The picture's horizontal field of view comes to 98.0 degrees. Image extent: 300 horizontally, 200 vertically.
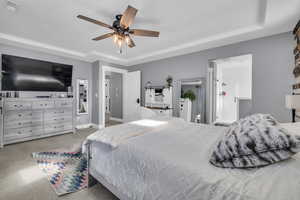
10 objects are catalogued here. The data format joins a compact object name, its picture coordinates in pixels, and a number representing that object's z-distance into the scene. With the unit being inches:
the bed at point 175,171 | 25.6
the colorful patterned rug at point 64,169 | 67.6
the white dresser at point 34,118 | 118.9
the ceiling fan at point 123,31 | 75.6
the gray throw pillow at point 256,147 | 28.9
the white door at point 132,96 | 195.9
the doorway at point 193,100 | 144.5
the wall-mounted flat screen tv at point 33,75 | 129.5
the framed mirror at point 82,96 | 182.9
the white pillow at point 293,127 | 42.0
